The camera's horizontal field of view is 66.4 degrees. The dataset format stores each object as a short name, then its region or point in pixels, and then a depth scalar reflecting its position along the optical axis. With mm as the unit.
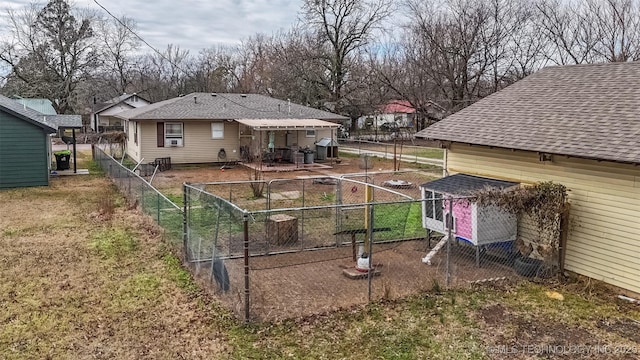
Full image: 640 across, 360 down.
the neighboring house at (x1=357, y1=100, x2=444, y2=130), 48497
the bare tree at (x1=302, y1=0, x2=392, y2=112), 42438
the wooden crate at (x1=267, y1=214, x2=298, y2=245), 10281
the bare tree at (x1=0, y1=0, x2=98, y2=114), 49594
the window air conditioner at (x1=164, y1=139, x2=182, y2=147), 25047
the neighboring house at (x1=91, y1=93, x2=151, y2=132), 51812
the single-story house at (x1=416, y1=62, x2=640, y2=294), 7941
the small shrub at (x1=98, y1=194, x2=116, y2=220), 13244
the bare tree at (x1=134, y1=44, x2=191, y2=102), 62344
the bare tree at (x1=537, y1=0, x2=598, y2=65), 33594
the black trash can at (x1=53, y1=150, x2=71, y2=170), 22542
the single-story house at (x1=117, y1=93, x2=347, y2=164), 24703
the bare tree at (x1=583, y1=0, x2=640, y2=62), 31406
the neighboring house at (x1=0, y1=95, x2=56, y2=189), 17641
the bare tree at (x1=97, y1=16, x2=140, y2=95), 56125
